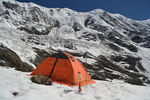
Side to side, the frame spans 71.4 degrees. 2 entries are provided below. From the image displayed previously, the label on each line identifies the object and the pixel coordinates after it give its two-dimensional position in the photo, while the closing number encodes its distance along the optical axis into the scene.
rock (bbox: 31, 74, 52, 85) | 5.21
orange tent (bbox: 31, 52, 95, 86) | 6.17
